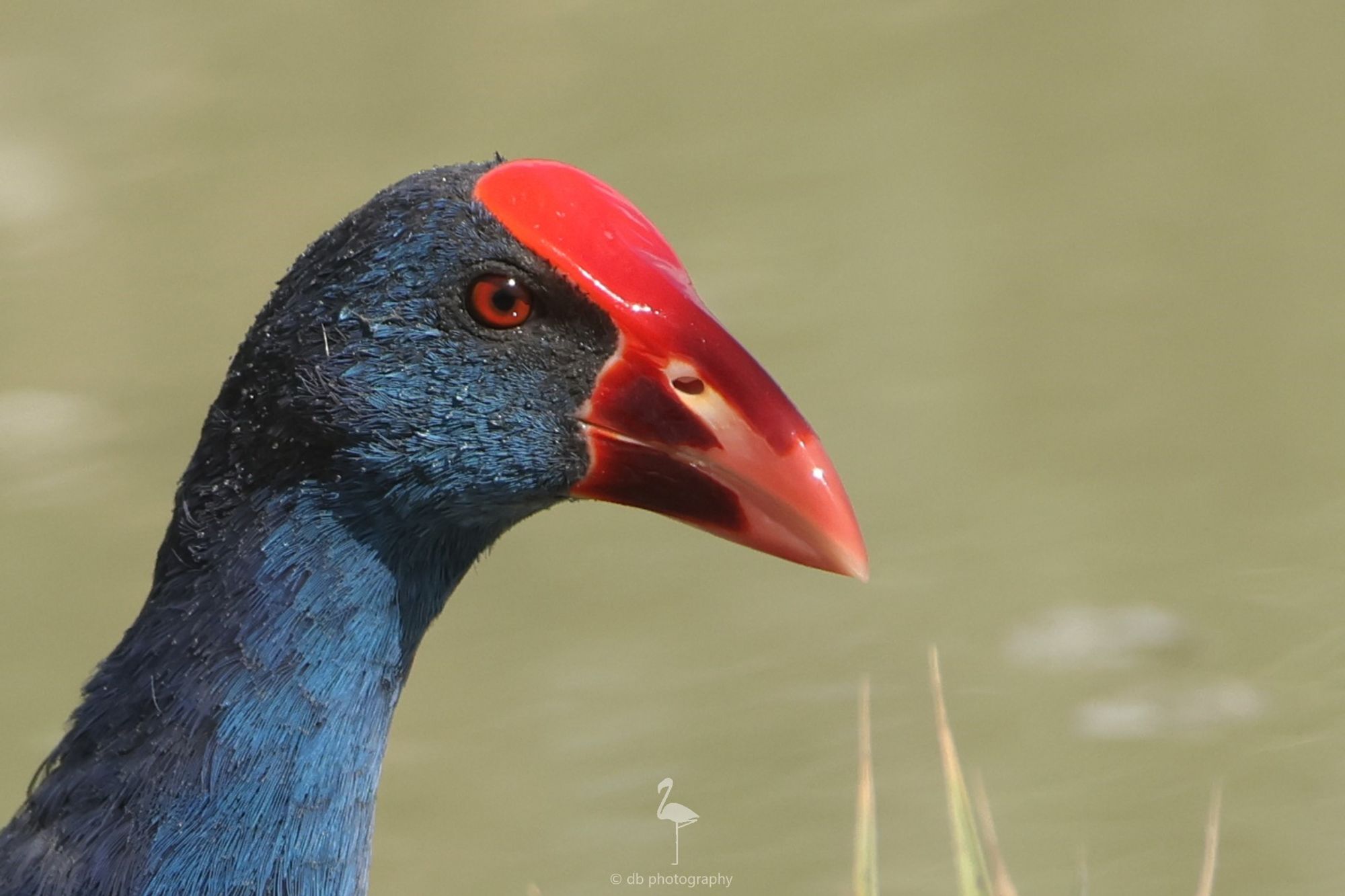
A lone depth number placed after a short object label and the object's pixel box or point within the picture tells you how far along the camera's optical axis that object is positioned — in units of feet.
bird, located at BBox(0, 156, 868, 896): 13.05
